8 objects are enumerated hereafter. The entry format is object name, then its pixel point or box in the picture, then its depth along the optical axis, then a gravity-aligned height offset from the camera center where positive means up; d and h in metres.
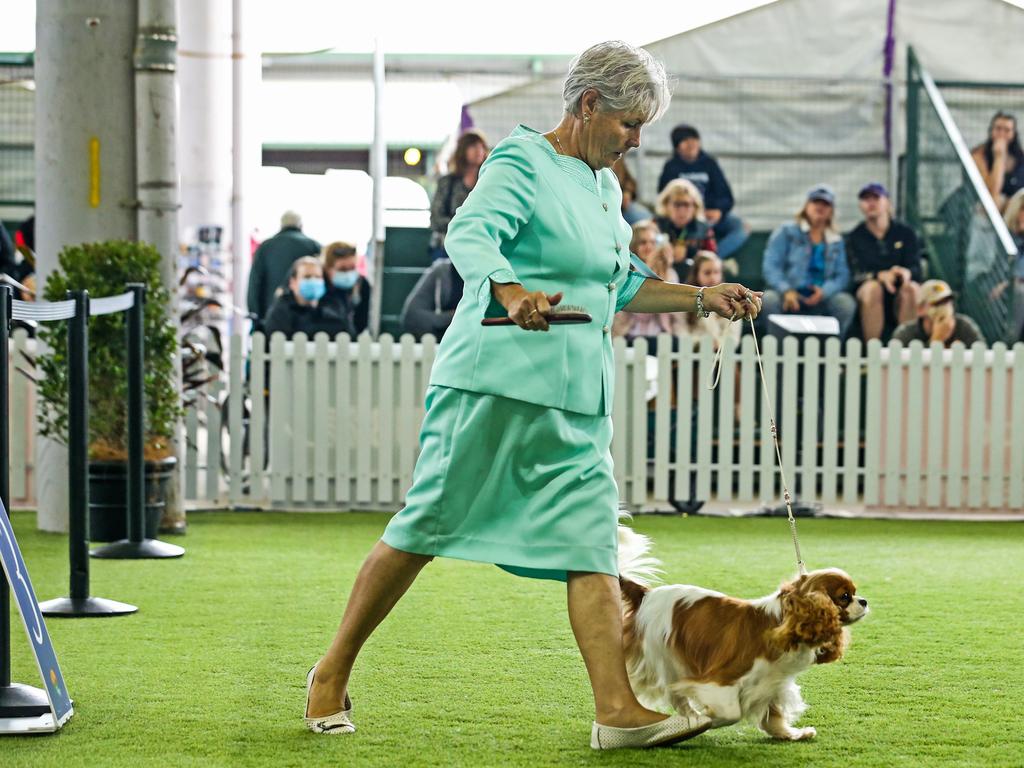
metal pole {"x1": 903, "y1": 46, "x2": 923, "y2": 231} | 12.84 +1.09
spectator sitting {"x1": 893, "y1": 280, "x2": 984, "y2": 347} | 10.53 -0.30
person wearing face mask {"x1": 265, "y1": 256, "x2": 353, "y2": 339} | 10.50 -0.24
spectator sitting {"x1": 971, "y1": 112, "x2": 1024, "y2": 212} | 12.37 +0.95
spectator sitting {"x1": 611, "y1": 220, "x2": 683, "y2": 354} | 10.29 -0.26
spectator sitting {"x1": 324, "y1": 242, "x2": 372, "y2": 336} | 10.82 -0.03
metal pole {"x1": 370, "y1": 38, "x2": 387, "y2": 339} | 12.05 +0.80
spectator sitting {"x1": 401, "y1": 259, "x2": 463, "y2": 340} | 10.62 -0.19
